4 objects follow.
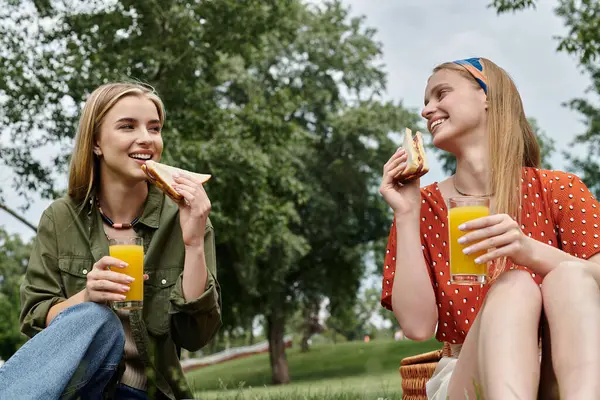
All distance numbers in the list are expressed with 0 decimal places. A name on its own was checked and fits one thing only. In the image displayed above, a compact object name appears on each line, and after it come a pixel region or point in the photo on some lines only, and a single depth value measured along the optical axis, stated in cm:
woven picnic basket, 316
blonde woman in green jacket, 264
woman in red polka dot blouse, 222
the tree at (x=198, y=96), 1501
